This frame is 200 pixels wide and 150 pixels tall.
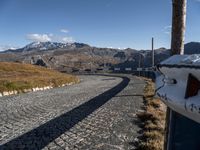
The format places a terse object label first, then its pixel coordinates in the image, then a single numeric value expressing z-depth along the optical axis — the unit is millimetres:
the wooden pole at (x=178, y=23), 3095
